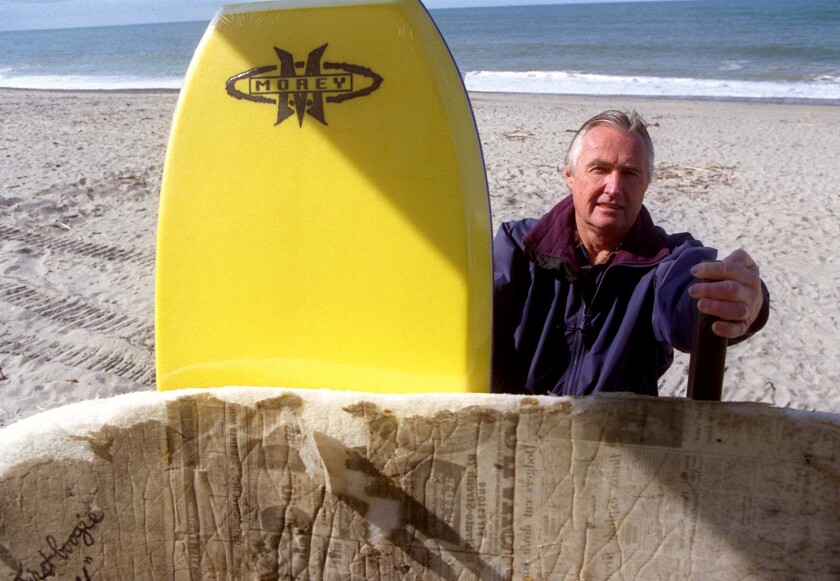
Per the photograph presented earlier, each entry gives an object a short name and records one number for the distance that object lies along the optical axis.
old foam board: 1.21
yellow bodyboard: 1.39
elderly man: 1.69
